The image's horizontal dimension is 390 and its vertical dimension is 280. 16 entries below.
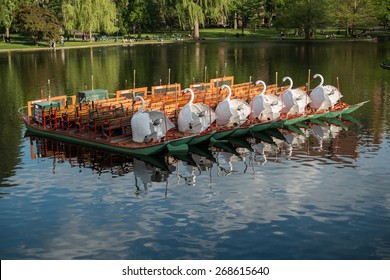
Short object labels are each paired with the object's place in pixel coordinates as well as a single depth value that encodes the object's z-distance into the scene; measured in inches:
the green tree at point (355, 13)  6525.6
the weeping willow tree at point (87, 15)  5634.8
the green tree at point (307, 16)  6432.1
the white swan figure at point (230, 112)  1840.6
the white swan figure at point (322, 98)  2133.4
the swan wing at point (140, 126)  1614.2
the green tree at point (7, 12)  5372.5
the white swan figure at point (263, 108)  1934.1
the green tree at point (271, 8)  7298.2
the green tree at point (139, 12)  7052.2
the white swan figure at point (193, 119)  1708.9
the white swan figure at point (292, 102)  2039.9
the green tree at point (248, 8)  7209.6
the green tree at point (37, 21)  5310.0
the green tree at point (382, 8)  6870.1
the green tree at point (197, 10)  6230.3
